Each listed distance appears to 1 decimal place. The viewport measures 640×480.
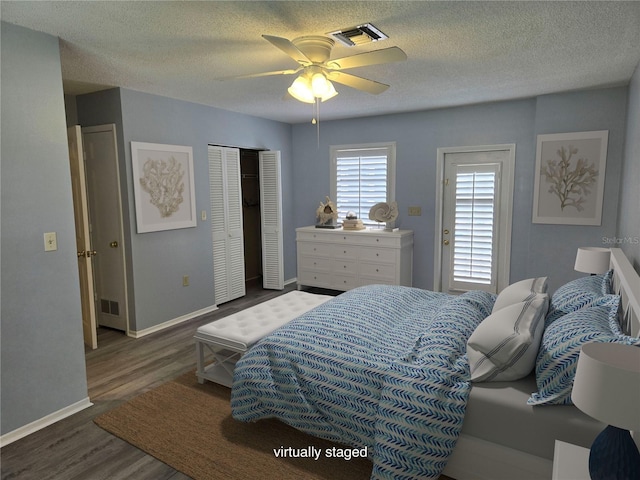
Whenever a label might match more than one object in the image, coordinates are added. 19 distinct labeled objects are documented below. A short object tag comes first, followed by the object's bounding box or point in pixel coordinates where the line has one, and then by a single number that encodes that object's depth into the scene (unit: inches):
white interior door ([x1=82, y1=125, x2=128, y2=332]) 153.6
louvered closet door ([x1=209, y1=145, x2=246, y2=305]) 190.1
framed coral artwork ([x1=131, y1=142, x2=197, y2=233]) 153.1
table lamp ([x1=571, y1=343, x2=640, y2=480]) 41.3
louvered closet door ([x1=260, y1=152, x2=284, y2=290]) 216.8
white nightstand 50.4
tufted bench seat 110.7
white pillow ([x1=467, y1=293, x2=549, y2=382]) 73.0
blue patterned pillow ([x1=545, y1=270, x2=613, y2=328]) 84.6
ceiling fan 93.4
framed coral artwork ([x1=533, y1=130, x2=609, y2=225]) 154.4
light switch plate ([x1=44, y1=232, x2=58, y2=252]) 97.6
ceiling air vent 92.4
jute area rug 83.3
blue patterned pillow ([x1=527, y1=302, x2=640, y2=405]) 65.7
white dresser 193.6
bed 68.8
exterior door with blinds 181.9
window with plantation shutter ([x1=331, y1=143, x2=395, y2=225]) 209.5
